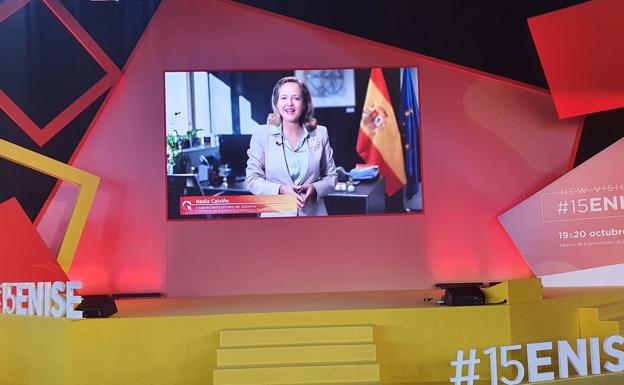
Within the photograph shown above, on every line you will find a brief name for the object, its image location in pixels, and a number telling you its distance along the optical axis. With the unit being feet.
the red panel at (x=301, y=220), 28.48
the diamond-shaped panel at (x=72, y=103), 27.99
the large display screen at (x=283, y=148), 28.32
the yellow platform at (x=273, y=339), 20.57
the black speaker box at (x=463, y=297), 21.76
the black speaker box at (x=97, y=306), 21.25
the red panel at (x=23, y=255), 25.90
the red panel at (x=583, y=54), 25.00
